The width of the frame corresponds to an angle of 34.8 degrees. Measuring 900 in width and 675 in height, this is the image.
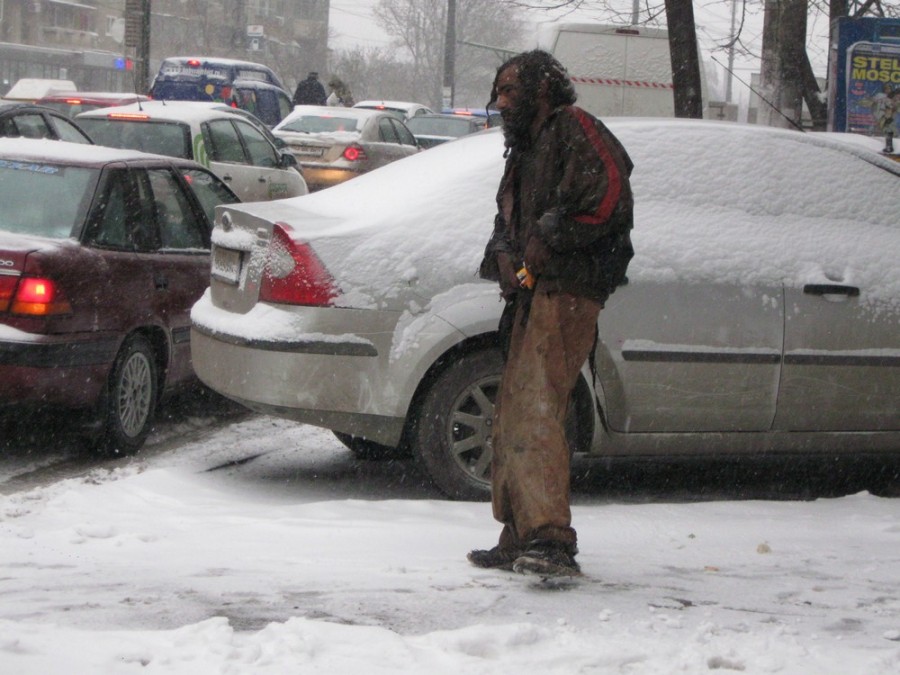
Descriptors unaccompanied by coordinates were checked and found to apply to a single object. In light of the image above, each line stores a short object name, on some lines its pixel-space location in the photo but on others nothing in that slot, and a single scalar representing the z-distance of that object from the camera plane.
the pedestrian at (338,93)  26.20
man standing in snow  4.37
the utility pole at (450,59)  48.83
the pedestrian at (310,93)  28.62
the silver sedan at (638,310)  5.79
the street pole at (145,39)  30.58
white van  17.88
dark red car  6.43
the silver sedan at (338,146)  19.78
